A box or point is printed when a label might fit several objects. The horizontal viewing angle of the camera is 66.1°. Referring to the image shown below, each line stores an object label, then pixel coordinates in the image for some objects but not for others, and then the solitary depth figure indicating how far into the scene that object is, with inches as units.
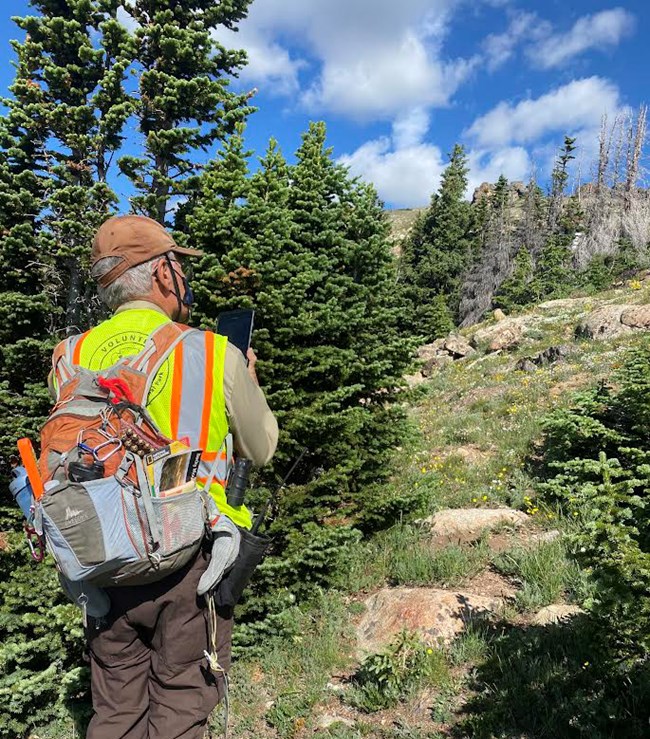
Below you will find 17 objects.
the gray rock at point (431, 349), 887.7
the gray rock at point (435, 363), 789.5
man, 76.0
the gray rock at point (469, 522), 238.7
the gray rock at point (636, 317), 615.8
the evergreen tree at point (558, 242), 1270.9
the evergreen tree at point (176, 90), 293.0
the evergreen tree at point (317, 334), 202.2
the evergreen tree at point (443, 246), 1519.4
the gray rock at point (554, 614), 157.3
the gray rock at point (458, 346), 843.4
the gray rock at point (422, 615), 167.0
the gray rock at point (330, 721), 144.2
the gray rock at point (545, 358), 588.7
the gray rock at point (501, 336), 763.4
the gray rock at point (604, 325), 617.3
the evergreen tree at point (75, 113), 275.7
